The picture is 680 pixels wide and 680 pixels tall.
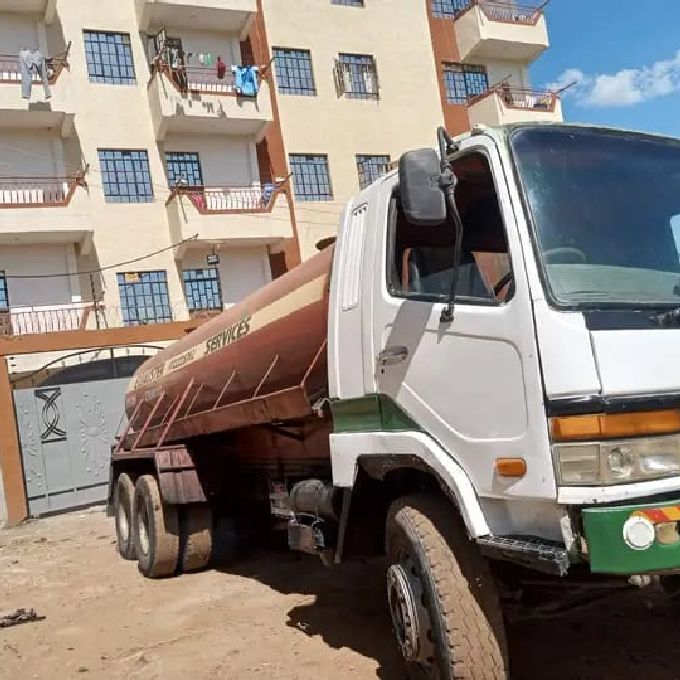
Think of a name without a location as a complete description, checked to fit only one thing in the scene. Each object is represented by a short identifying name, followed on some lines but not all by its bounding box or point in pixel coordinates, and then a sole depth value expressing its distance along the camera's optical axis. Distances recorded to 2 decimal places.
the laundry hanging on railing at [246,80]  23.50
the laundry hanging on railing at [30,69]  20.73
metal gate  16.98
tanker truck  3.02
